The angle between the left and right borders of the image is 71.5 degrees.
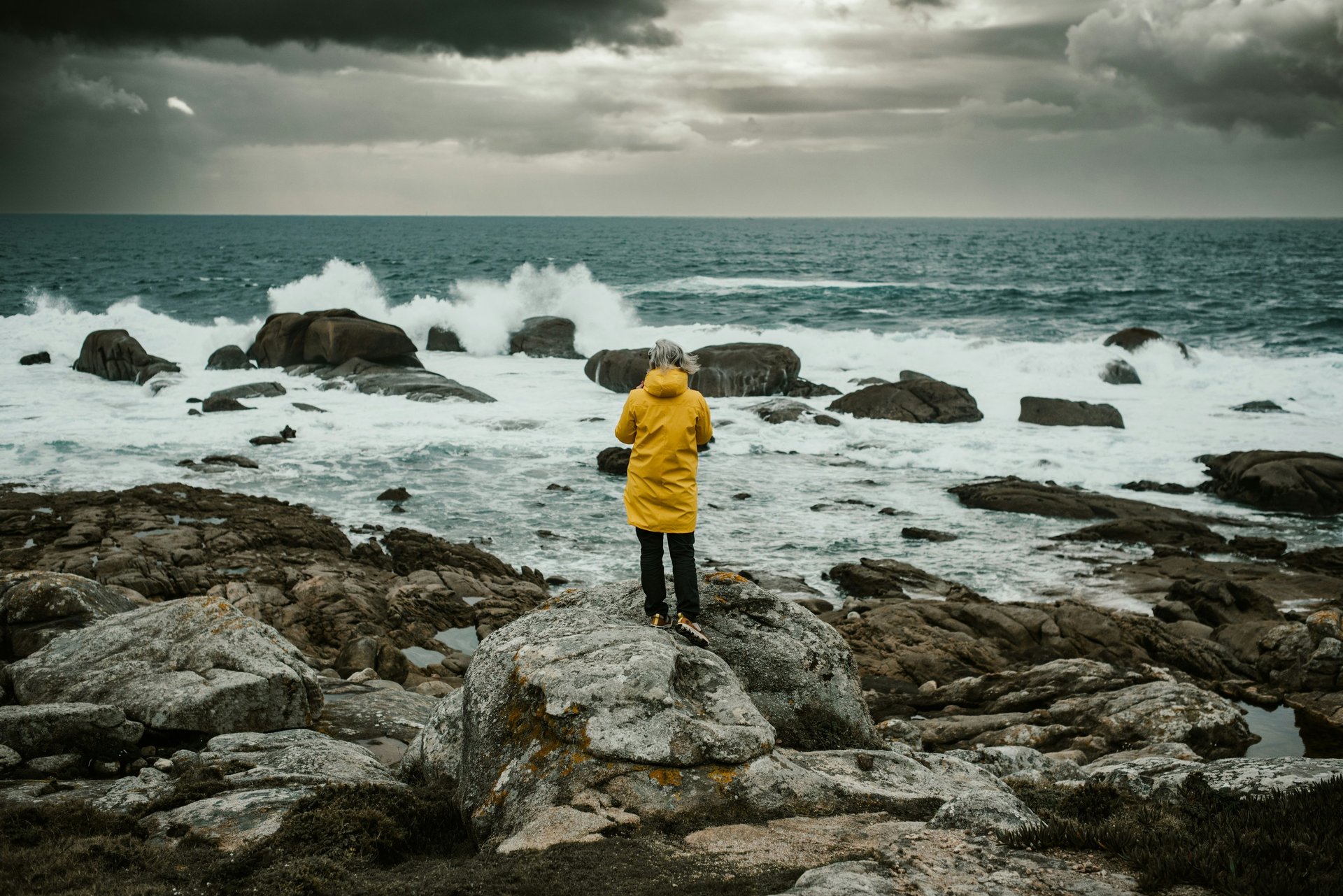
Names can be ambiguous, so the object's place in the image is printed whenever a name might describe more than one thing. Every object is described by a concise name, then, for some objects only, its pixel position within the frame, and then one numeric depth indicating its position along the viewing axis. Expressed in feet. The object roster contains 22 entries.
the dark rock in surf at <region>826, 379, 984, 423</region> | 82.43
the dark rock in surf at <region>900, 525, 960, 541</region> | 53.06
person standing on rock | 20.01
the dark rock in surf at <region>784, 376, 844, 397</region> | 94.92
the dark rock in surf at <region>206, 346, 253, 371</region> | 104.53
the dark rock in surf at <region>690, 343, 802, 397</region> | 94.84
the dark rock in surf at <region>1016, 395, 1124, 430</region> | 79.77
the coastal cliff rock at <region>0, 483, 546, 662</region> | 37.78
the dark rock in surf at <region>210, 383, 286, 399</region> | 84.07
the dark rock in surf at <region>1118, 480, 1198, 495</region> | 62.49
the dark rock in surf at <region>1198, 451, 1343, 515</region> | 57.72
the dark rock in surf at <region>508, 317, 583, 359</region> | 123.44
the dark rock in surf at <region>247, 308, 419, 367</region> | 99.50
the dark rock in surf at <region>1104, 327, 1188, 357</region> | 112.98
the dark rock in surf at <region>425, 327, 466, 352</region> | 128.06
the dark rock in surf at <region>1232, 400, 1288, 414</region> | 85.35
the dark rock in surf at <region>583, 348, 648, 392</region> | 98.22
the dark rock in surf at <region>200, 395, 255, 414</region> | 79.15
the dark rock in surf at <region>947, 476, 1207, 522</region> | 56.39
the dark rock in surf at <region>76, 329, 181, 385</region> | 97.25
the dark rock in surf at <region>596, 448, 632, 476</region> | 66.28
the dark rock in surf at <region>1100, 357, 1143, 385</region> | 103.45
